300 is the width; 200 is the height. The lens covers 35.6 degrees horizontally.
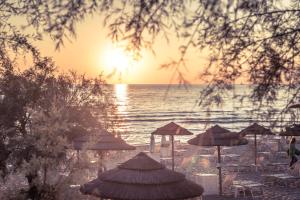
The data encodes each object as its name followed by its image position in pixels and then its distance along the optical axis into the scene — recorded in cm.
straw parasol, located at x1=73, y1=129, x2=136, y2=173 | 1590
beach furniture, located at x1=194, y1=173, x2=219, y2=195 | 1638
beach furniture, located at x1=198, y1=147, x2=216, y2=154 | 3160
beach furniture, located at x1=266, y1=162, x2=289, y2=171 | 2203
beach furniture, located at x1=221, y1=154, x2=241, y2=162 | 2660
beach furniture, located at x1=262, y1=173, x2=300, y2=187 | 1767
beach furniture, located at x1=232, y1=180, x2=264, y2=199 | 1608
